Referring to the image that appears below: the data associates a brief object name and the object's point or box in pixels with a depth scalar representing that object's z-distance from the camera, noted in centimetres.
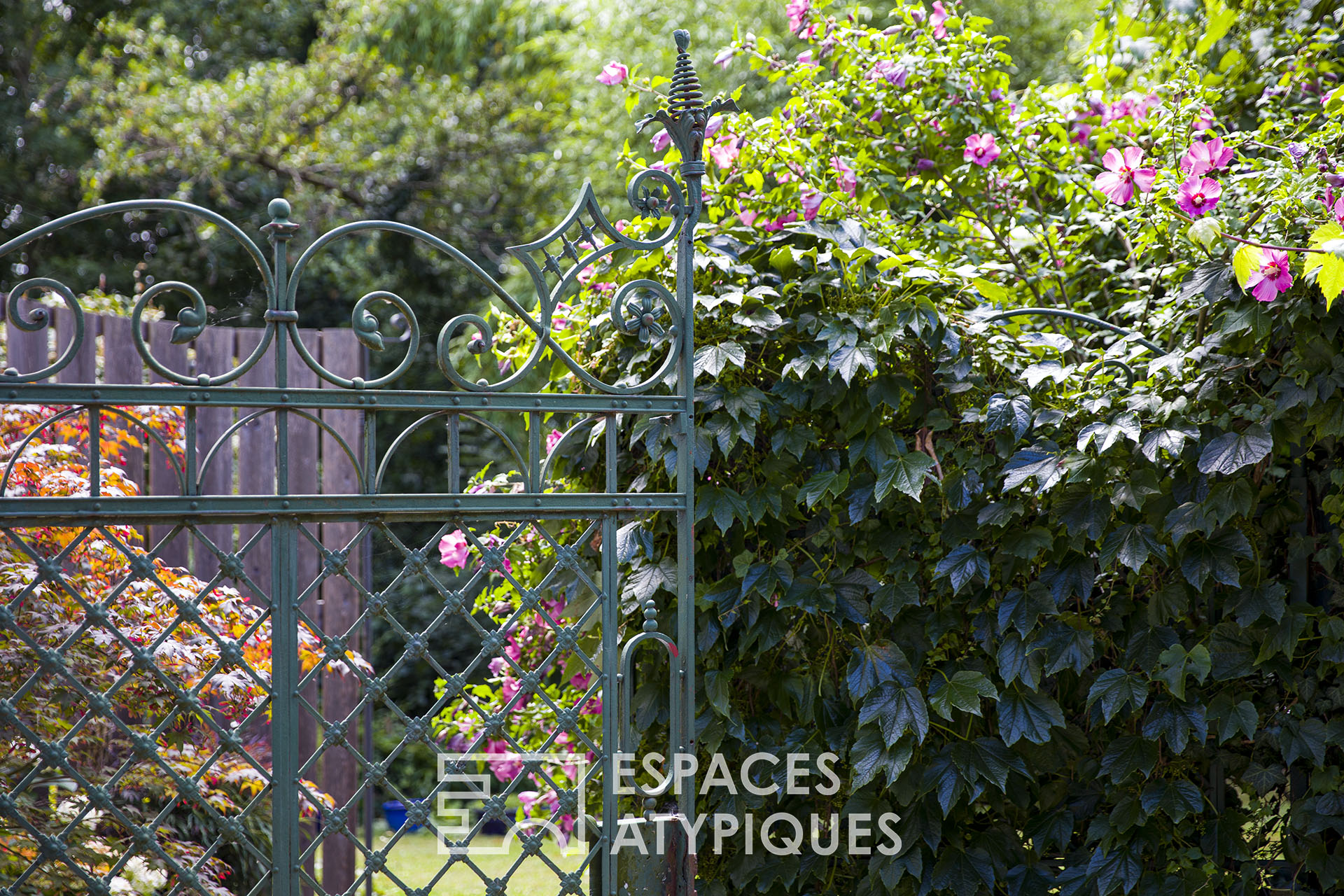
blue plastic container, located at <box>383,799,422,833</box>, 1220
